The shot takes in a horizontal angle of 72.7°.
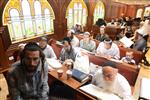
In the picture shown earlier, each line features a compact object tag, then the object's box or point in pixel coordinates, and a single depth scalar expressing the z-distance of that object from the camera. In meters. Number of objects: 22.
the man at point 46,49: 2.24
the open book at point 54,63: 1.84
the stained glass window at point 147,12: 7.61
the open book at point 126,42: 2.90
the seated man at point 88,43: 2.78
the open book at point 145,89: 1.58
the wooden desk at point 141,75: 2.16
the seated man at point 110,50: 2.32
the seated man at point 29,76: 1.02
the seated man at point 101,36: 3.20
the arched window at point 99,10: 4.79
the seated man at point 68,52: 2.12
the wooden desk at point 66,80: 1.45
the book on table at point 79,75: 1.53
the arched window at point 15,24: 2.74
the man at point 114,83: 1.30
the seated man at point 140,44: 2.70
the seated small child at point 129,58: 2.02
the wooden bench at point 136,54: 2.21
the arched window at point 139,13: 7.32
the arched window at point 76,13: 3.84
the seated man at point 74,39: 2.96
